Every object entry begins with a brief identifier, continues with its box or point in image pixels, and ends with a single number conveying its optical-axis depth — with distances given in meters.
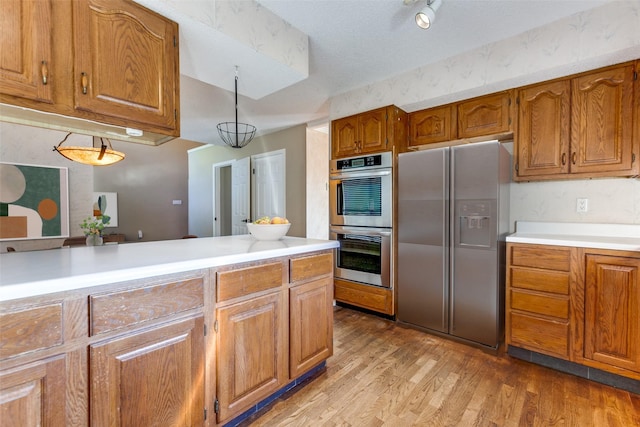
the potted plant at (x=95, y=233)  2.24
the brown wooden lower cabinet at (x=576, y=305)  1.79
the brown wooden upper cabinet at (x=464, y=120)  2.48
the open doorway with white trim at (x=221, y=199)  6.54
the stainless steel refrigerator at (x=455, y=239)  2.29
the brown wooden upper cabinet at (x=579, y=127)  1.98
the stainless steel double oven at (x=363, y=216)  2.92
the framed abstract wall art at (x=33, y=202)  2.77
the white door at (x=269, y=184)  4.92
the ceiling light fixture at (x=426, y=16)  1.80
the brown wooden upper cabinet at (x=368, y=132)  2.93
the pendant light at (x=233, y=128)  4.75
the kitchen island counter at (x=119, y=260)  0.91
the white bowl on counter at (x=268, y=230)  1.96
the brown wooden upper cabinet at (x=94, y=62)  1.20
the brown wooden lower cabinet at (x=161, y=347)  0.88
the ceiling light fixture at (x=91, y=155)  2.25
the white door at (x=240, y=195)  5.60
